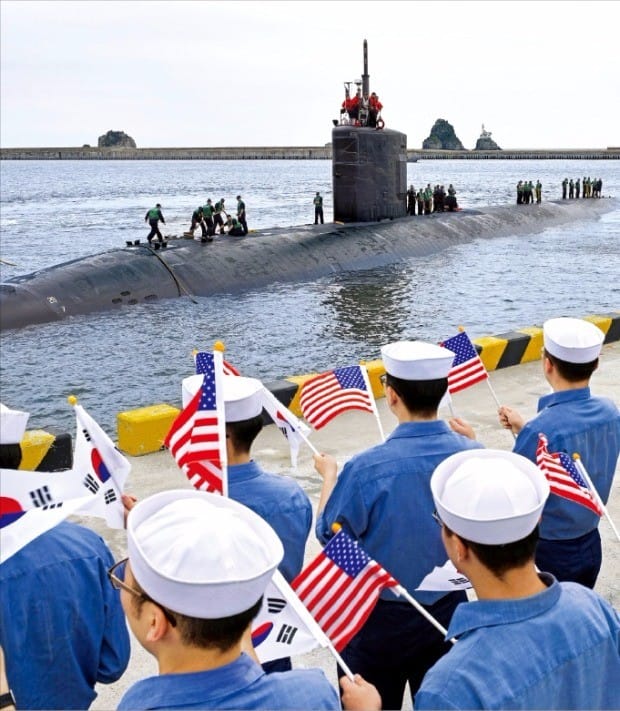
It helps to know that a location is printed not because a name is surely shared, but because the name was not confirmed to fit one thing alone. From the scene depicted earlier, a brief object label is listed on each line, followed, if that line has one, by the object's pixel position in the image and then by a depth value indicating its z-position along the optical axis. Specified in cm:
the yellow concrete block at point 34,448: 755
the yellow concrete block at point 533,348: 1160
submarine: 1841
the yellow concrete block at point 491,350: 1098
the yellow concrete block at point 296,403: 918
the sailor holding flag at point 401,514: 372
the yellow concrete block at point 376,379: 995
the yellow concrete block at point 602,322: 1247
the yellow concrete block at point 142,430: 802
